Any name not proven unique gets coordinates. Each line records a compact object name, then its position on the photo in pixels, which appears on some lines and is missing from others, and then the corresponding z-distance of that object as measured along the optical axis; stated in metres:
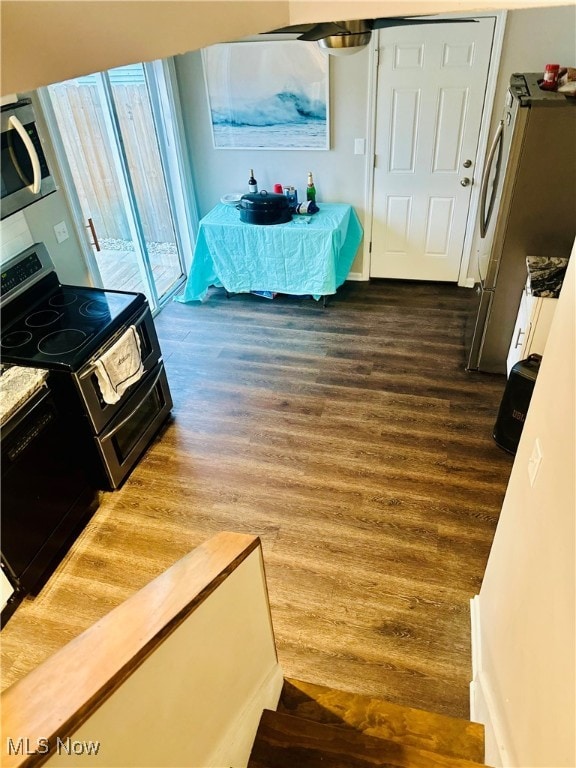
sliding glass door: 3.55
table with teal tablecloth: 4.24
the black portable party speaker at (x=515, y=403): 2.86
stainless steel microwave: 2.33
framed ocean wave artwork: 4.07
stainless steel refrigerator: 2.79
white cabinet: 2.83
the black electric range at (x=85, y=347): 2.55
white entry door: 3.81
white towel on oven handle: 2.64
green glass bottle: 4.45
